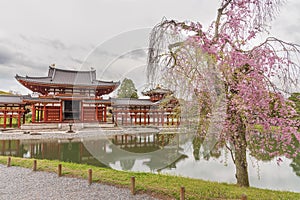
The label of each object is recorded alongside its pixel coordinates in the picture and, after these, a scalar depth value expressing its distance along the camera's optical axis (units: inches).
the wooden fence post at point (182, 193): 127.4
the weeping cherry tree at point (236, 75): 124.3
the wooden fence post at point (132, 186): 148.2
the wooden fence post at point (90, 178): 171.3
